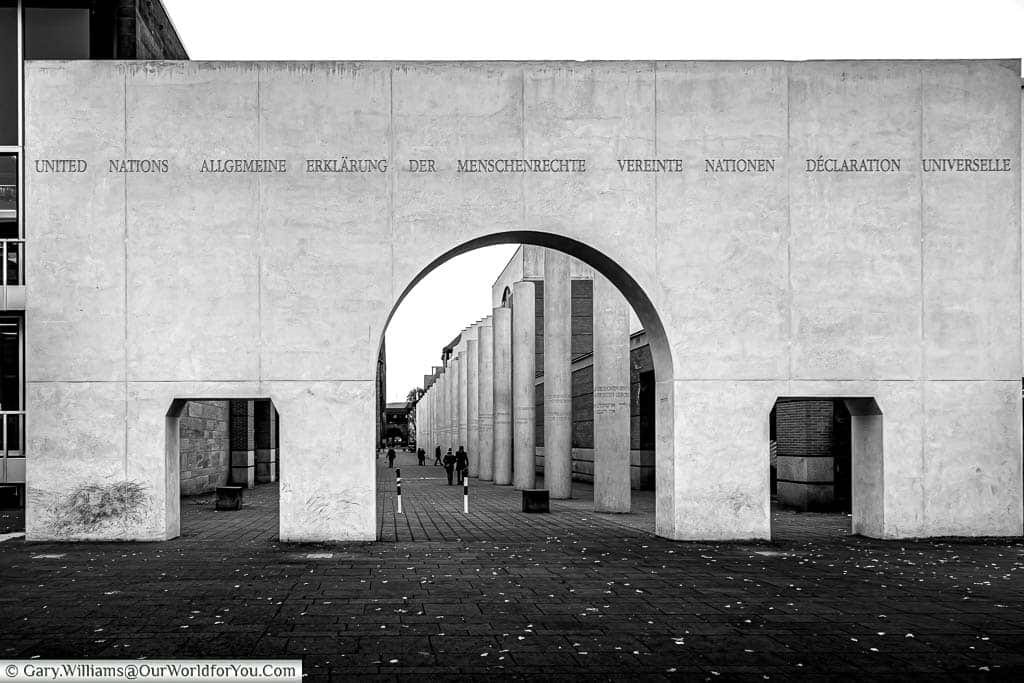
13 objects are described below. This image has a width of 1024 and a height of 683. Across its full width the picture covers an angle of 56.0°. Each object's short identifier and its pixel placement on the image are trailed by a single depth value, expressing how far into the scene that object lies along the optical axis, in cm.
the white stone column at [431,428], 8922
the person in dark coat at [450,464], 3644
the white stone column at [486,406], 4172
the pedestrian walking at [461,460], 3169
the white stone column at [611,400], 2244
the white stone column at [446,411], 6662
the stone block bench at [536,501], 2247
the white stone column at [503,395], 3697
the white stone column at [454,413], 5913
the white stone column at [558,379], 2791
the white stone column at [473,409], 4650
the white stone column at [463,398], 5538
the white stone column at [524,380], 3186
